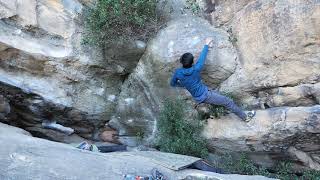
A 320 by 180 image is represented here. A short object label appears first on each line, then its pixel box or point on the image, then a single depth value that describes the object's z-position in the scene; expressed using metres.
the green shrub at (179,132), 4.19
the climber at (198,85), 3.85
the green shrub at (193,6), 4.30
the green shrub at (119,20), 4.25
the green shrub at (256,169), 3.97
